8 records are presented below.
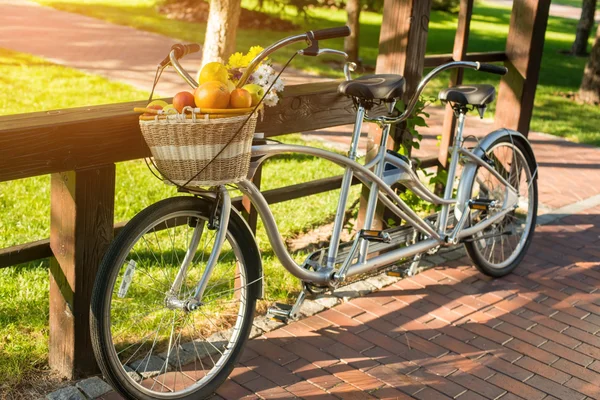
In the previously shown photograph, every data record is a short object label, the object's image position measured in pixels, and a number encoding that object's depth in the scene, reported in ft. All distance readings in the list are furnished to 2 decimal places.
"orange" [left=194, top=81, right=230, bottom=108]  9.49
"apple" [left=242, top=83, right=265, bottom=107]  10.19
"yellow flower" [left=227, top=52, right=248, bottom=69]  10.54
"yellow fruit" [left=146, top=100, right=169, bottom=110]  9.64
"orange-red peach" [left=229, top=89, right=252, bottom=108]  9.75
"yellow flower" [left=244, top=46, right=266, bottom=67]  10.59
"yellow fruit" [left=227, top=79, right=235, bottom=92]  9.98
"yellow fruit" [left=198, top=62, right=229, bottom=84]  9.84
